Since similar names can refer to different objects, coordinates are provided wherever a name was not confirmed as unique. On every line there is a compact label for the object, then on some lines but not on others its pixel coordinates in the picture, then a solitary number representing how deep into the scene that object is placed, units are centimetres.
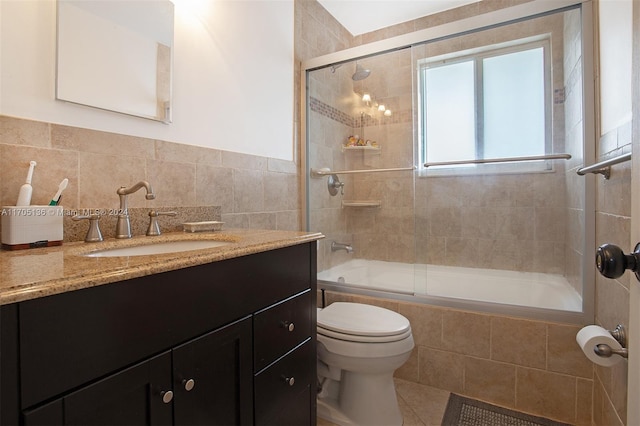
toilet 140
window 202
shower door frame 148
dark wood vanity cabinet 52
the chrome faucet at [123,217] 112
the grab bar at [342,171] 237
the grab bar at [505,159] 182
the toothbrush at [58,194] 98
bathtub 174
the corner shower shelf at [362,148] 263
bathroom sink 100
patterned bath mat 150
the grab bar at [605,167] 100
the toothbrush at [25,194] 91
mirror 105
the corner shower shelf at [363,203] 267
